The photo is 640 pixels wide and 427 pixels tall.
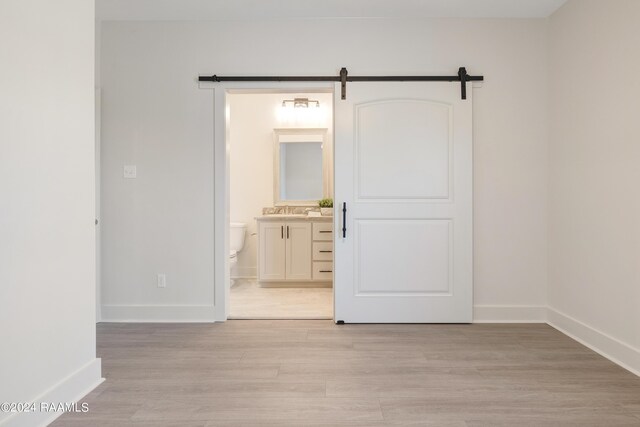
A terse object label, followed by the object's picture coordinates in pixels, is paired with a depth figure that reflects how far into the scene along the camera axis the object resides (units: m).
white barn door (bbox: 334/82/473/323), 3.40
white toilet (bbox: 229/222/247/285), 5.16
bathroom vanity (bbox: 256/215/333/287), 4.88
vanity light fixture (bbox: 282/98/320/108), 5.29
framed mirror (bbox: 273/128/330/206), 5.34
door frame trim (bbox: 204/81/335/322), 3.45
